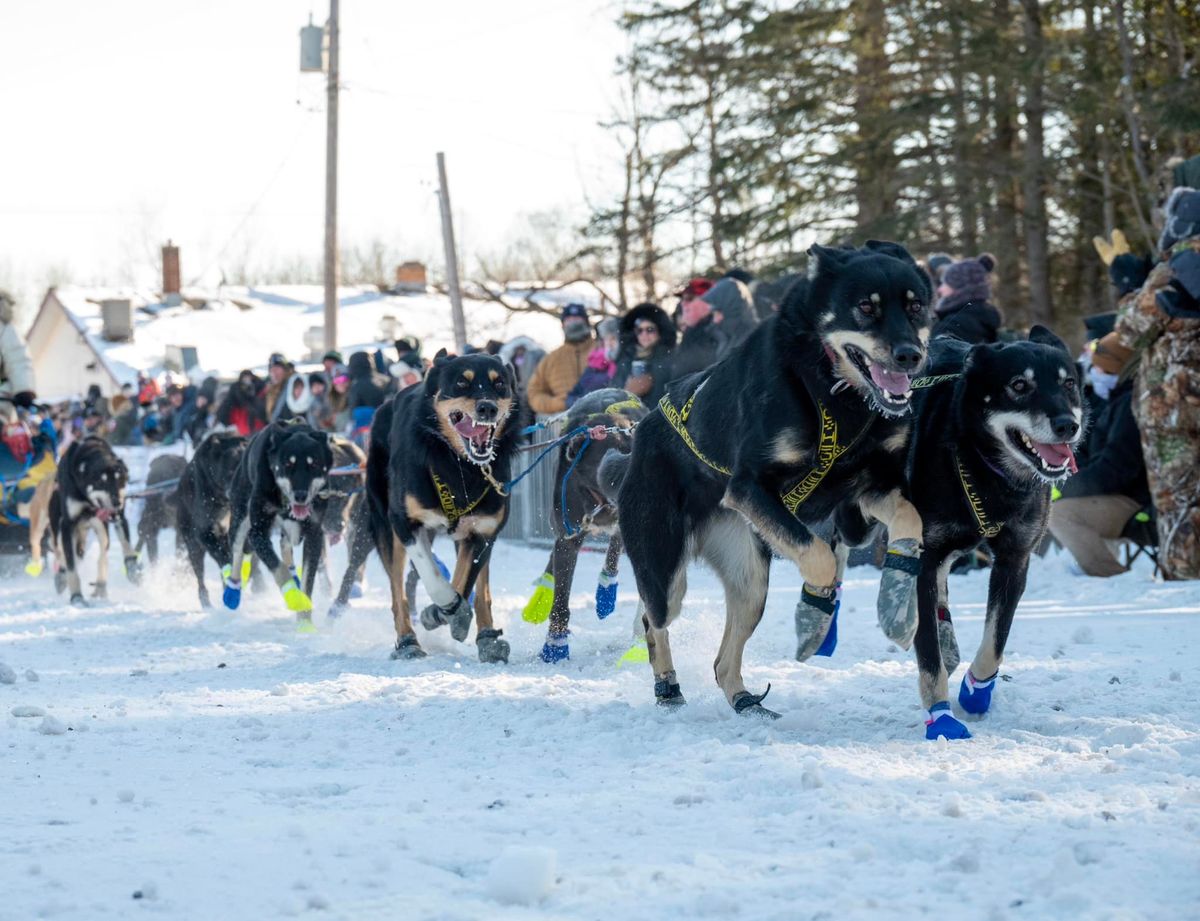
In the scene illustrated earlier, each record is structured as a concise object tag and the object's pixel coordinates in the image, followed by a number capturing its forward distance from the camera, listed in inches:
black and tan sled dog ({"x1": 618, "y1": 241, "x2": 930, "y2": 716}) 364.8
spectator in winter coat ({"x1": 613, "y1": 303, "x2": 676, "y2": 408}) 779.4
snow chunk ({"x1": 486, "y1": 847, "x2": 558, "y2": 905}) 231.2
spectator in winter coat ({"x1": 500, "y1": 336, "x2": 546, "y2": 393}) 1213.7
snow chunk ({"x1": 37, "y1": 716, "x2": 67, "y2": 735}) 400.5
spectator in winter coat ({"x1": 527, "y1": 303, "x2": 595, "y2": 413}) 964.0
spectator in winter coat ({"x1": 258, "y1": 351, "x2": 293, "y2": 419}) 1291.8
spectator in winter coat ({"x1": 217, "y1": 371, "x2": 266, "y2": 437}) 1263.5
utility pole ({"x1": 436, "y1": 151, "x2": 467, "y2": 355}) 1958.7
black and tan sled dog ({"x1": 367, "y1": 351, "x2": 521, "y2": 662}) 576.1
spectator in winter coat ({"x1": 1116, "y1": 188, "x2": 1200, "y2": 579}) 647.8
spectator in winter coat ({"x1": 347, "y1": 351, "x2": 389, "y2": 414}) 1089.4
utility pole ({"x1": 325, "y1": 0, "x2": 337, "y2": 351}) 1879.9
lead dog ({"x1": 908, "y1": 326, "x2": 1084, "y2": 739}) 377.4
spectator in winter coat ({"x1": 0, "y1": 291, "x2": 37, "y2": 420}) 981.2
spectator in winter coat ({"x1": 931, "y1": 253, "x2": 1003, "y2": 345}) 573.9
